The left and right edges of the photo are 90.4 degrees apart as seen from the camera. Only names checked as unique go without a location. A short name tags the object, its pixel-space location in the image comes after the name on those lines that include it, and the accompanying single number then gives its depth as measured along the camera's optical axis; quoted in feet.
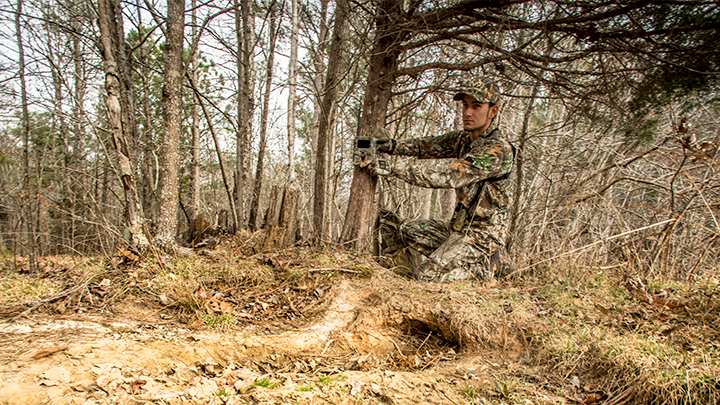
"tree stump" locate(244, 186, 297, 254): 13.94
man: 13.61
